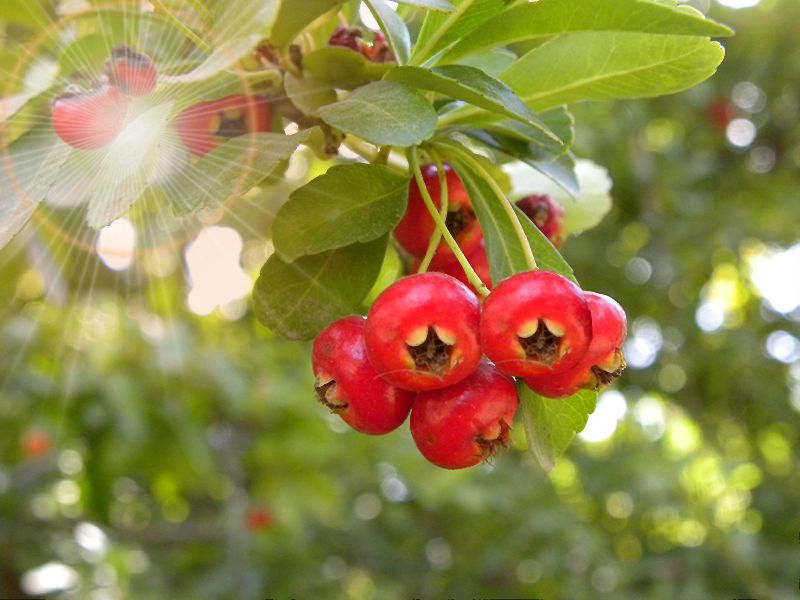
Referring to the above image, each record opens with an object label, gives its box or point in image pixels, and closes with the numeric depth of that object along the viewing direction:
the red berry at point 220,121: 0.17
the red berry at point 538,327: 0.15
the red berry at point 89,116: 0.16
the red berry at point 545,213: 0.19
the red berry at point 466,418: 0.16
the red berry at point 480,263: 0.18
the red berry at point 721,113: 0.65
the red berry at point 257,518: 0.51
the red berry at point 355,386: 0.16
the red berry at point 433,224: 0.18
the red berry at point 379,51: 0.18
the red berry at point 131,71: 0.16
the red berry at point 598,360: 0.16
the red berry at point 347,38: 0.18
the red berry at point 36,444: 0.43
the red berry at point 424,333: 0.15
